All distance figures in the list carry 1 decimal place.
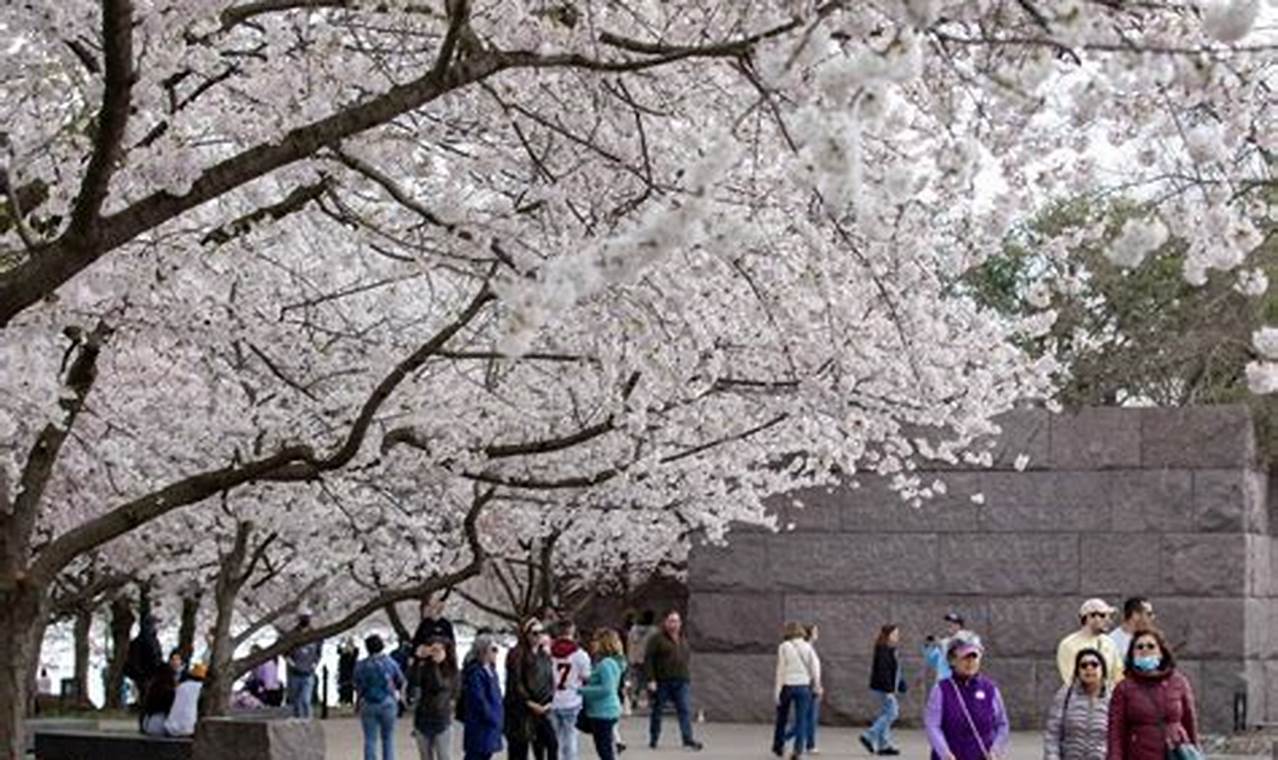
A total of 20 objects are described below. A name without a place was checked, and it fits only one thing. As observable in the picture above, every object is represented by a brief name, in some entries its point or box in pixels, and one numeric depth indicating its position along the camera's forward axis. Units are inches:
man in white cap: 561.3
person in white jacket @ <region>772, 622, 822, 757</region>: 917.8
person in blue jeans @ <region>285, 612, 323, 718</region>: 1243.8
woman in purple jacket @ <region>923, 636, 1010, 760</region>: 520.7
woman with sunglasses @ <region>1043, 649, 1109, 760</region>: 509.7
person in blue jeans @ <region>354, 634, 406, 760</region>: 848.4
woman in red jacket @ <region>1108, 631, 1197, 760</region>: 478.6
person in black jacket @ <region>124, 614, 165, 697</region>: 1269.7
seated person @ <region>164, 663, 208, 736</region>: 879.7
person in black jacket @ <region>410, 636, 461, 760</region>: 780.0
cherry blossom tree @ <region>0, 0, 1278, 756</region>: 316.8
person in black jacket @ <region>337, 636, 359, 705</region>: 1744.6
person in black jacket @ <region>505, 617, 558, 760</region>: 793.6
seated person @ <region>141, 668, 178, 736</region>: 900.0
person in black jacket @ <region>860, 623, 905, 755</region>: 944.9
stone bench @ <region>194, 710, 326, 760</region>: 679.7
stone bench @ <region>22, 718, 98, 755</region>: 894.4
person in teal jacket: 824.3
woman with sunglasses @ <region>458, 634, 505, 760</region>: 759.7
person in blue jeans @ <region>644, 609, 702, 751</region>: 996.6
